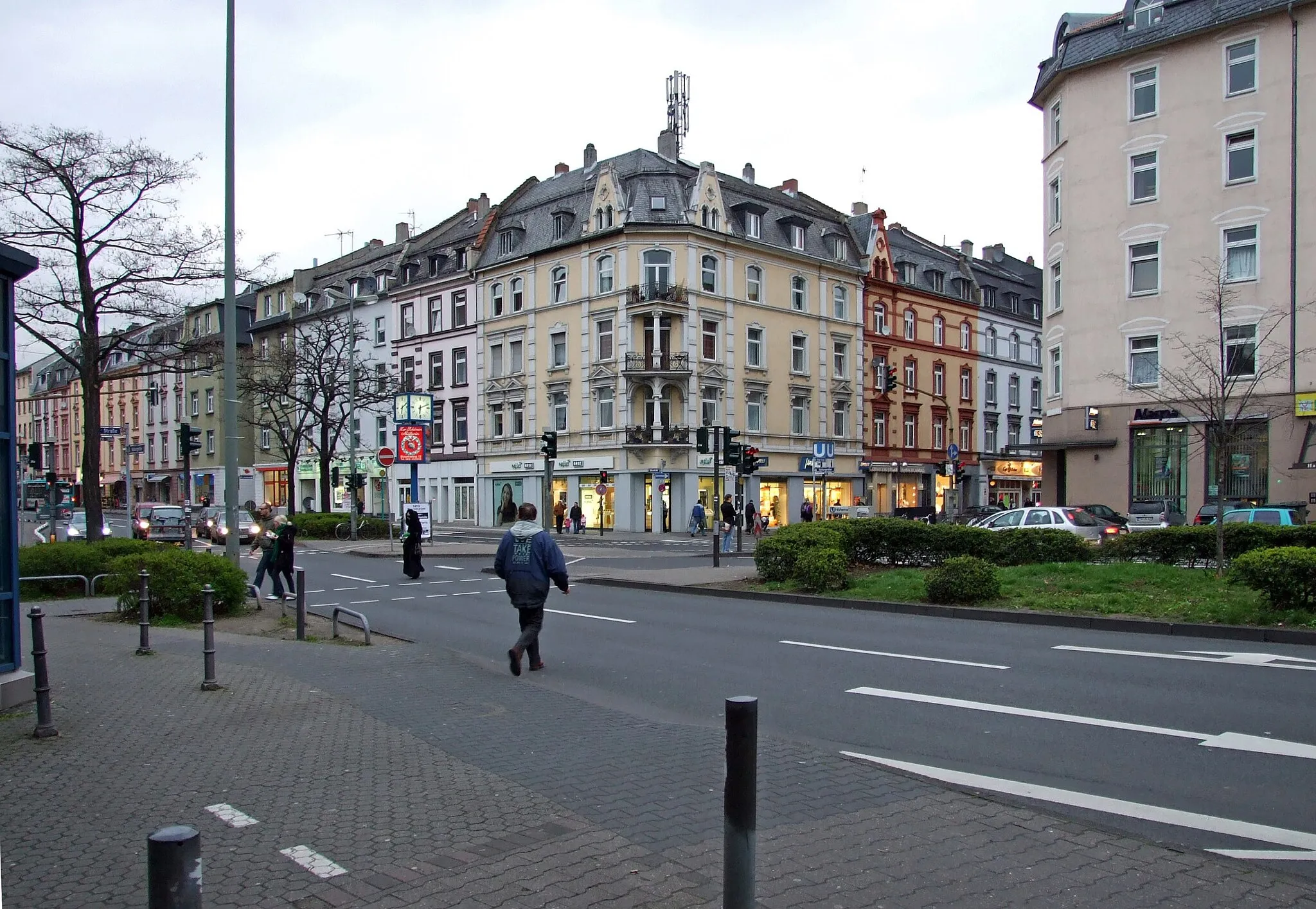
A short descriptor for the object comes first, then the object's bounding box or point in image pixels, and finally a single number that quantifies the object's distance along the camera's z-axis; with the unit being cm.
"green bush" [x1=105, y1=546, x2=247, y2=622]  1362
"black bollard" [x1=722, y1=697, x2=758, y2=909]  342
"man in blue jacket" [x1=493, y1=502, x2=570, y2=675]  996
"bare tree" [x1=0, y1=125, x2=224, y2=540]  2009
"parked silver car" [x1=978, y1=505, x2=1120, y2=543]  2381
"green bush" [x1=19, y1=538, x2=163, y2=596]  1731
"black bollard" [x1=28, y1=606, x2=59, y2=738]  682
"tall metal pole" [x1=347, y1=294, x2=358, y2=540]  3697
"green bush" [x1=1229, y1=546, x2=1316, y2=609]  1189
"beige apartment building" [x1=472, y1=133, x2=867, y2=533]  4494
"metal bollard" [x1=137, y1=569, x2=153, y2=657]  1044
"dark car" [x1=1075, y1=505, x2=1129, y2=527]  2728
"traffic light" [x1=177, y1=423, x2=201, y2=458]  2398
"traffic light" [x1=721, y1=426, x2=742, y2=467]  2503
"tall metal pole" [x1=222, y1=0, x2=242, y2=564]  1507
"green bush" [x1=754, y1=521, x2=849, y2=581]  1798
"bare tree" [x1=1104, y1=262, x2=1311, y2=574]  2812
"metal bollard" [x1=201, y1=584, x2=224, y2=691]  845
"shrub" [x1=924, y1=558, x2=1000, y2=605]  1474
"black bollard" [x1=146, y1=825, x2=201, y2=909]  233
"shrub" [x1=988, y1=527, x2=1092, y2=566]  1886
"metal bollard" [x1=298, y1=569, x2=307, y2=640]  1245
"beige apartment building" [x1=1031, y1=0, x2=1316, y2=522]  2852
